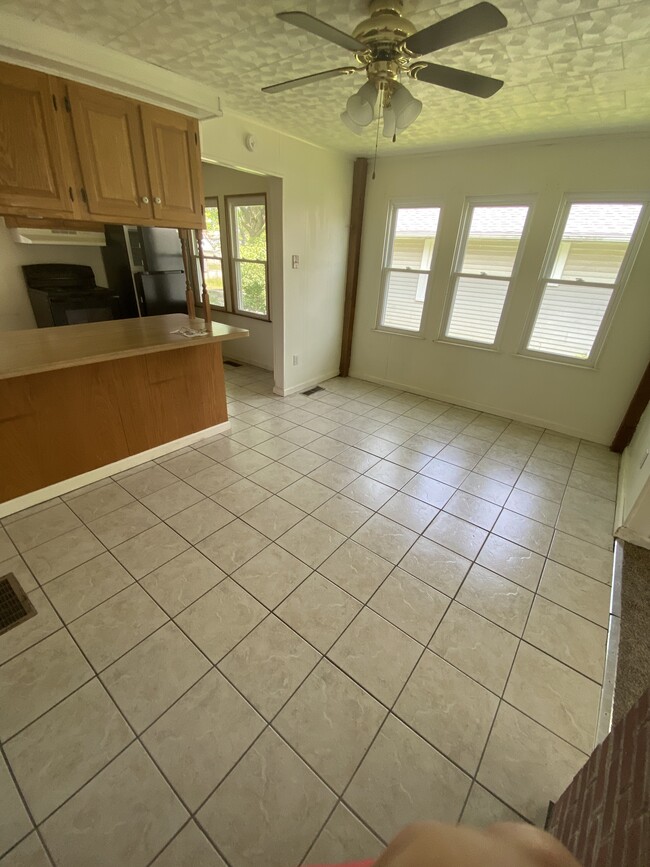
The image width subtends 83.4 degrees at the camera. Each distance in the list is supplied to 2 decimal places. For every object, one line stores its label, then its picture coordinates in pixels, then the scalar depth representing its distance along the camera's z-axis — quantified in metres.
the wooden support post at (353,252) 4.08
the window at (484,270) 3.51
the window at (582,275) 3.05
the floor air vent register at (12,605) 1.69
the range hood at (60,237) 3.47
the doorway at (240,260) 4.54
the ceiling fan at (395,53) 1.24
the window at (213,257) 4.99
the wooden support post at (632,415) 3.13
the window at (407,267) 3.97
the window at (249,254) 4.61
